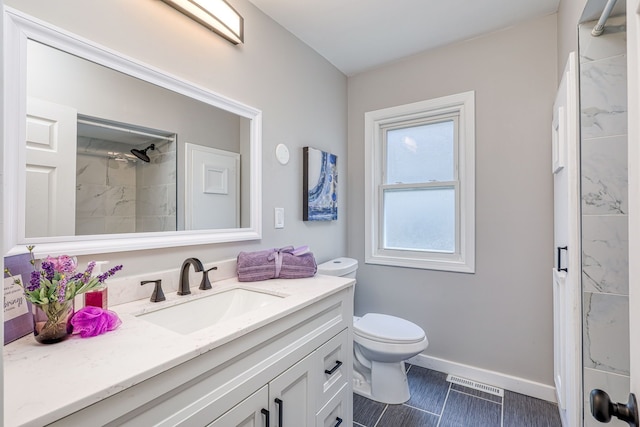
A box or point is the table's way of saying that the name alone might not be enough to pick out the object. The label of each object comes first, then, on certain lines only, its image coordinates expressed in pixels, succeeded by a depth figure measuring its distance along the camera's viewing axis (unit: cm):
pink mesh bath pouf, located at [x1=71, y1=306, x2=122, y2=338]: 84
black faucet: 127
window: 216
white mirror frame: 91
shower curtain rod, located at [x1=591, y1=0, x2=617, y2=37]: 100
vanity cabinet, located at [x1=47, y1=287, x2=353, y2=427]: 69
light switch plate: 186
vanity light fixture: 134
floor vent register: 196
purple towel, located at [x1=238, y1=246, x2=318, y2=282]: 152
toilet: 178
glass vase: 80
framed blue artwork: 208
